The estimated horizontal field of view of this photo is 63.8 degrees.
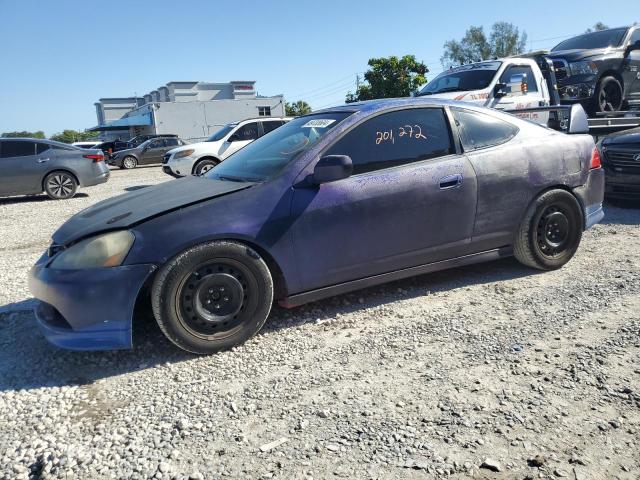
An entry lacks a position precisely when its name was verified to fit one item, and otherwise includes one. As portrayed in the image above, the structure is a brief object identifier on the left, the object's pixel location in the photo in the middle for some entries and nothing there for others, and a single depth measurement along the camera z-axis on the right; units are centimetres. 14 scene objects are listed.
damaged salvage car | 314
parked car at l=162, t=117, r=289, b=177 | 1311
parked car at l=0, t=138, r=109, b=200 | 1154
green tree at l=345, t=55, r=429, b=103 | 3712
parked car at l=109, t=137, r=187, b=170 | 2388
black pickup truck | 1023
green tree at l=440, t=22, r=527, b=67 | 6122
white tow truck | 948
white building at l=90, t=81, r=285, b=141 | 4897
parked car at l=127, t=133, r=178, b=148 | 2802
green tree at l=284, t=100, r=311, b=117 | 6270
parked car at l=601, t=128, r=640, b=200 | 693
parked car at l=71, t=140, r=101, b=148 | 2946
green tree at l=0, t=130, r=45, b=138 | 7728
